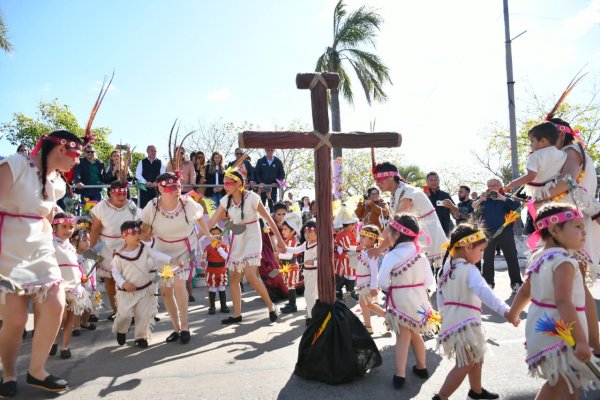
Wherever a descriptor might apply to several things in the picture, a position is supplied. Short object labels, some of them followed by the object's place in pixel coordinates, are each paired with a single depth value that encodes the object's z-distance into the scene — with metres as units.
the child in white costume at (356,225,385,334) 4.74
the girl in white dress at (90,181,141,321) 5.90
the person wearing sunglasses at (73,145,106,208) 8.71
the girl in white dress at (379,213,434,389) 3.55
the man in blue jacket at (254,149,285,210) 10.52
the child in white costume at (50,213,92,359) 4.42
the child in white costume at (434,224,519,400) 2.97
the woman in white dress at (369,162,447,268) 4.77
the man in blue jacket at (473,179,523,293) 7.11
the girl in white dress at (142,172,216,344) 5.18
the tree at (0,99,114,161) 26.23
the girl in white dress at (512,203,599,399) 2.37
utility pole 12.49
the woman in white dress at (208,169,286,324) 5.82
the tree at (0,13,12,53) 15.62
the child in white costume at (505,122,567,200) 4.08
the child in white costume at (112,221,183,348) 4.99
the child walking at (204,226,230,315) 6.85
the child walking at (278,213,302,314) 6.73
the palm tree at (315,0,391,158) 19.05
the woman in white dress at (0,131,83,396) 3.31
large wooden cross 3.73
